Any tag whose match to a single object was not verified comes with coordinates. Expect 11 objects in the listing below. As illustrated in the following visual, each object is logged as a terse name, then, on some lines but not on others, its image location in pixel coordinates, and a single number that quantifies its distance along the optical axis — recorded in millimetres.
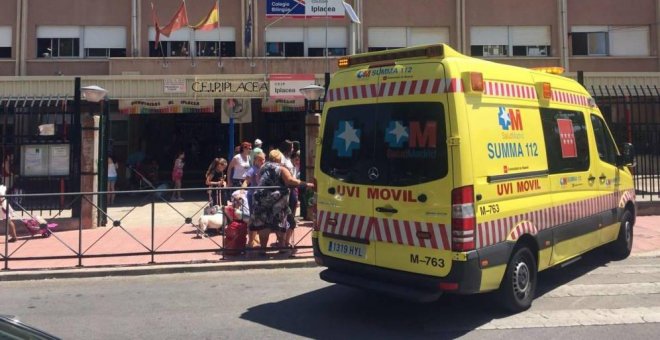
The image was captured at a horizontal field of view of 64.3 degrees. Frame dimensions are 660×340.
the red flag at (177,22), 18656
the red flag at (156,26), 19142
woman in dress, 8352
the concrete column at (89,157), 11672
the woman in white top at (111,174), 15844
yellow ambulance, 4883
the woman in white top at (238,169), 11656
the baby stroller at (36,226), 10320
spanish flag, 18875
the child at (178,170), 17328
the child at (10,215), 9703
